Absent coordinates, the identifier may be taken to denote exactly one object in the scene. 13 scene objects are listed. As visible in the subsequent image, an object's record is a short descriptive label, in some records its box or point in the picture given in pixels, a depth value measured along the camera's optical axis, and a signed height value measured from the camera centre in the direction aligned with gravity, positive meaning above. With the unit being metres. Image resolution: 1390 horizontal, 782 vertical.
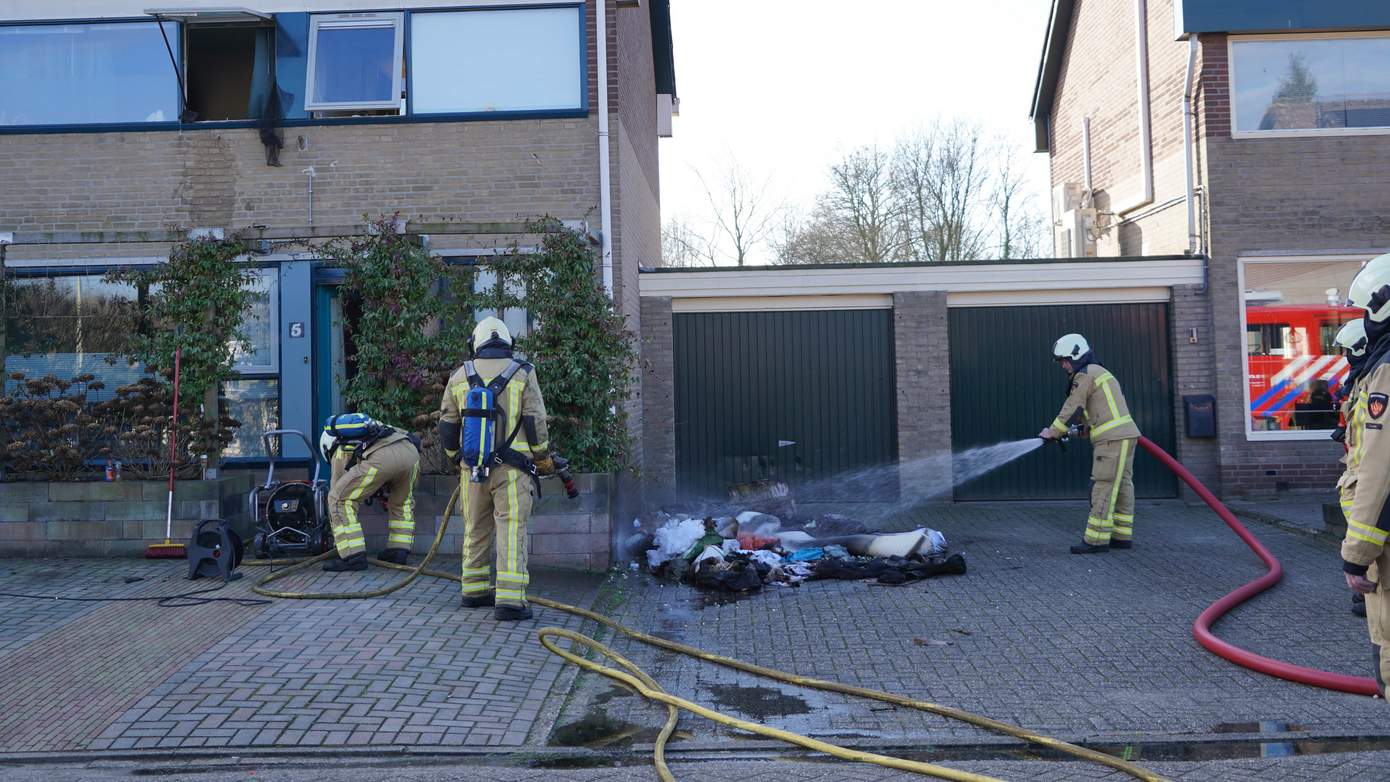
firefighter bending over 8.14 -0.39
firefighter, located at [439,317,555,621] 7.04 -0.27
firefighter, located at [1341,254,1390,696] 4.08 -0.31
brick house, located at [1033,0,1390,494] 12.62 +2.14
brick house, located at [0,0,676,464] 10.92 +2.73
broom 8.68 -1.03
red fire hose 5.62 -1.40
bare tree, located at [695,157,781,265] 32.84 +5.10
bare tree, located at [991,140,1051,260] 29.83 +4.56
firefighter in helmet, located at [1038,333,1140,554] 9.66 -0.33
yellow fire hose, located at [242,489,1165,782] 4.61 -1.47
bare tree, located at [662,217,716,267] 34.00 +5.00
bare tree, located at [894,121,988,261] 28.48 +5.21
